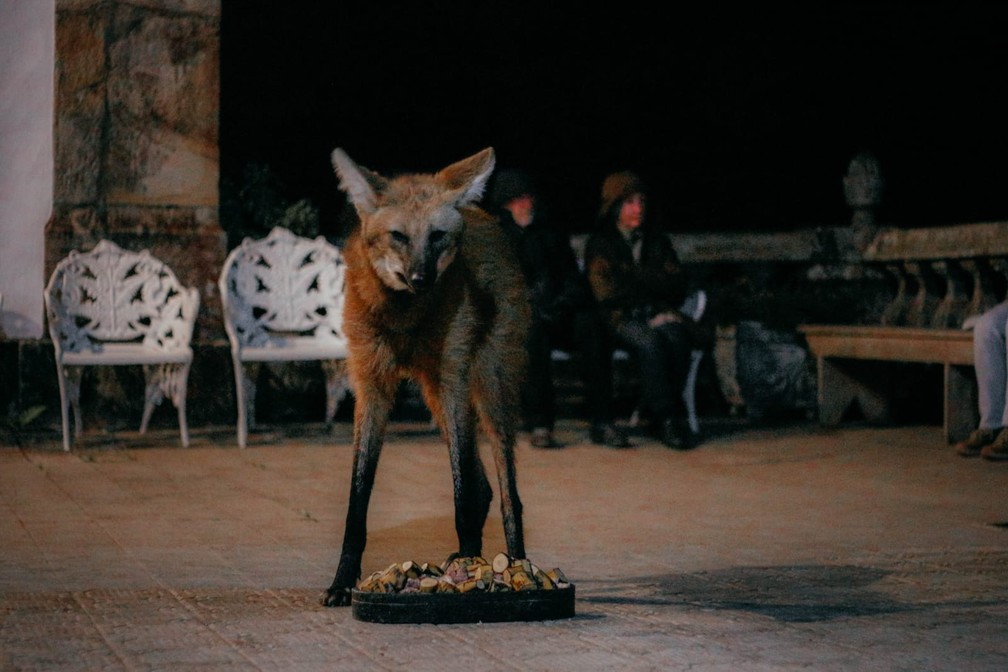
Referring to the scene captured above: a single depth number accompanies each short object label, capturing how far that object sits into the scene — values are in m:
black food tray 8.80
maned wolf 9.57
